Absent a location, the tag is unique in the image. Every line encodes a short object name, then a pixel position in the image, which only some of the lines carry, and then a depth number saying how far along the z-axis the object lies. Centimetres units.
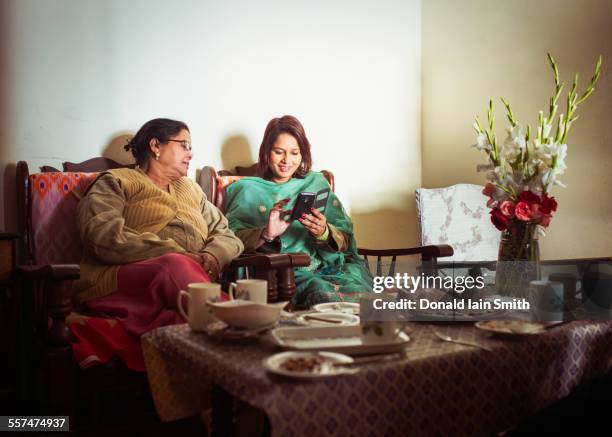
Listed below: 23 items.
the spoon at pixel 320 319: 134
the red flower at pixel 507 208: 167
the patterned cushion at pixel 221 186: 265
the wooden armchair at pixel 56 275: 168
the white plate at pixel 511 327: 122
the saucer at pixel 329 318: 132
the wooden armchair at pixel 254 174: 238
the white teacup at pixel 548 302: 141
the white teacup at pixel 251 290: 135
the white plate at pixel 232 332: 118
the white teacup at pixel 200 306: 129
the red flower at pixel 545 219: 163
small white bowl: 120
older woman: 189
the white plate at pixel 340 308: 150
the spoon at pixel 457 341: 116
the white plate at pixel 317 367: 96
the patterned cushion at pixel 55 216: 215
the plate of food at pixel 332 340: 111
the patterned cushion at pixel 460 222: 299
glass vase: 164
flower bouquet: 163
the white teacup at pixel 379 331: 114
